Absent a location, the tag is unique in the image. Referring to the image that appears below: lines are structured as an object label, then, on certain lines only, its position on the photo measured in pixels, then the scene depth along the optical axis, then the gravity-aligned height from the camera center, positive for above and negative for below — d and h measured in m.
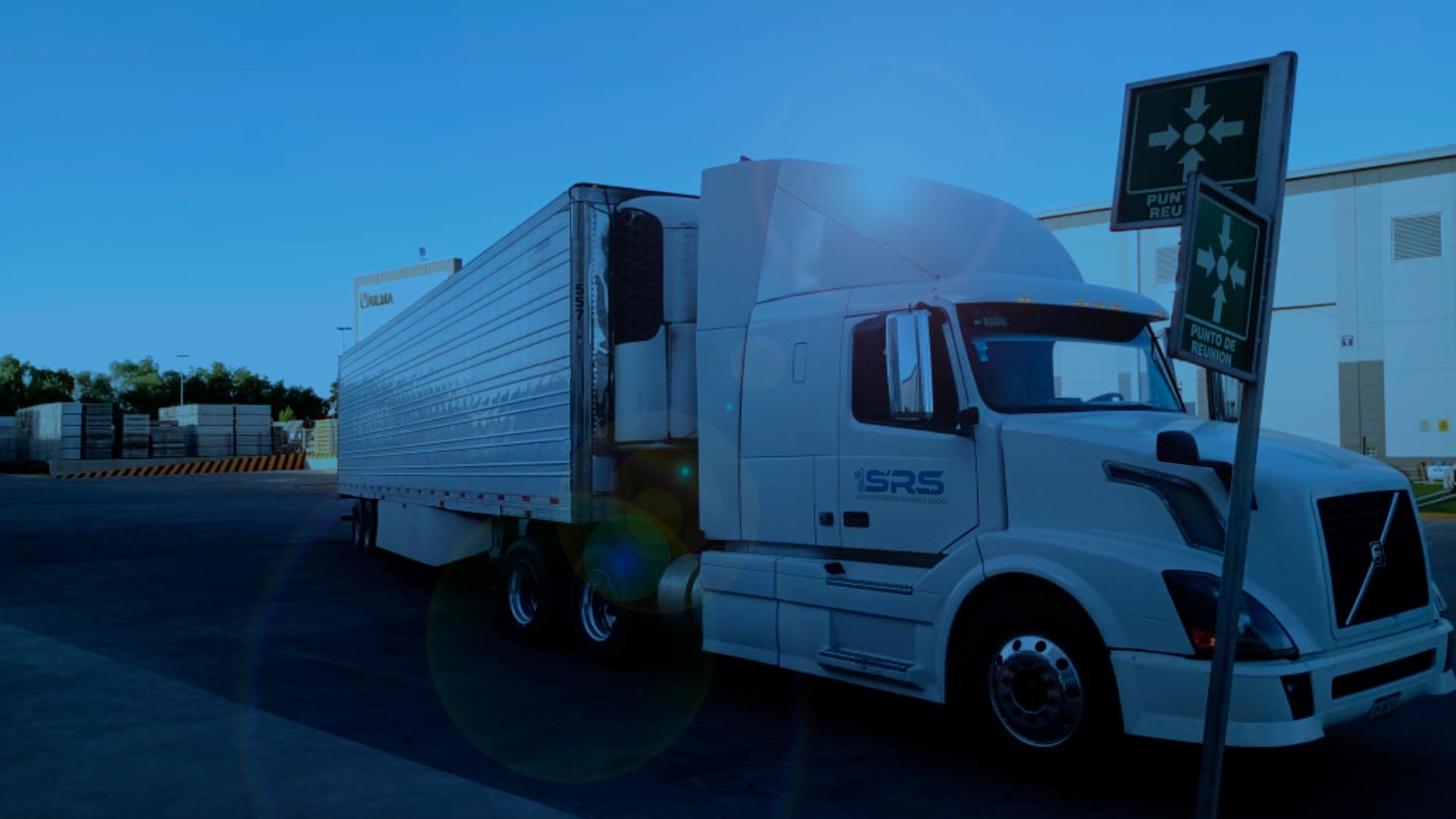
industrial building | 37.06 +4.88
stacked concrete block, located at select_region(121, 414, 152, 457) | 60.22 +0.42
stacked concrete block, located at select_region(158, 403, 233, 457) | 64.69 +0.86
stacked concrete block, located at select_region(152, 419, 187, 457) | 62.03 +0.19
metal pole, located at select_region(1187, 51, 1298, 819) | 3.67 -0.24
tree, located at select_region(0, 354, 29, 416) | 104.31 +5.54
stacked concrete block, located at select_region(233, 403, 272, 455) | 67.06 +0.94
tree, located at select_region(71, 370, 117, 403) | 122.75 +5.91
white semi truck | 5.23 -0.19
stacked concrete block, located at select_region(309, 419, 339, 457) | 60.14 +0.31
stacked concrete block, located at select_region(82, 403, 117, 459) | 57.81 +0.60
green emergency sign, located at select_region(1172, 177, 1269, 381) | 3.48 +0.52
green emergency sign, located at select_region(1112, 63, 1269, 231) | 3.99 +1.10
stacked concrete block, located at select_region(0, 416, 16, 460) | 70.03 +0.10
